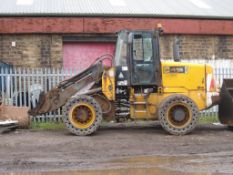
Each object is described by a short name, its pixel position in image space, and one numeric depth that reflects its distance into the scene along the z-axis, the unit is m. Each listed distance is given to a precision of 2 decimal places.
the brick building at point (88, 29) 20.03
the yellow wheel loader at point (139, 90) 13.41
